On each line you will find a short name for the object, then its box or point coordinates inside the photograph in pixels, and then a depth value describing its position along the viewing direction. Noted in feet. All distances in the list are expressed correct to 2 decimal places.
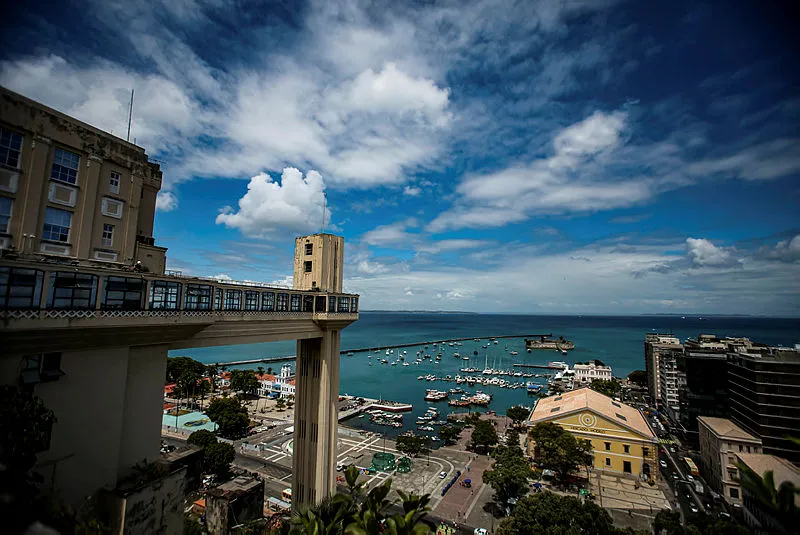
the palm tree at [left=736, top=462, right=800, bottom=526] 28.04
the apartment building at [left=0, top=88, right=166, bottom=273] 38.78
